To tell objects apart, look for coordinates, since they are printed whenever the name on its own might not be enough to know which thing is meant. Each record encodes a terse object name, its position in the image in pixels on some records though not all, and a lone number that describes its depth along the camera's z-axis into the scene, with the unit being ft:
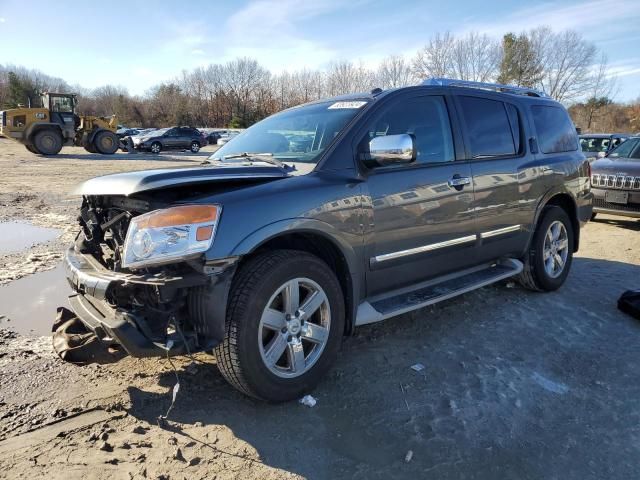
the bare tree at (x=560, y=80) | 150.41
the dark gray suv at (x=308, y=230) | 8.50
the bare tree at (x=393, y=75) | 138.28
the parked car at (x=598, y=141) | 44.84
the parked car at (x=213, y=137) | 140.69
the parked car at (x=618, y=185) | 27.91
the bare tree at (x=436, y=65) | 139.95
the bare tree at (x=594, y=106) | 158.61
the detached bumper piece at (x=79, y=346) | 8.80
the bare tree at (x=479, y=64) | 142.72
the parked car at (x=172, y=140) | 105.09
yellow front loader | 77.61
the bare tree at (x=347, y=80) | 147.23
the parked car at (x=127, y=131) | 161.26
